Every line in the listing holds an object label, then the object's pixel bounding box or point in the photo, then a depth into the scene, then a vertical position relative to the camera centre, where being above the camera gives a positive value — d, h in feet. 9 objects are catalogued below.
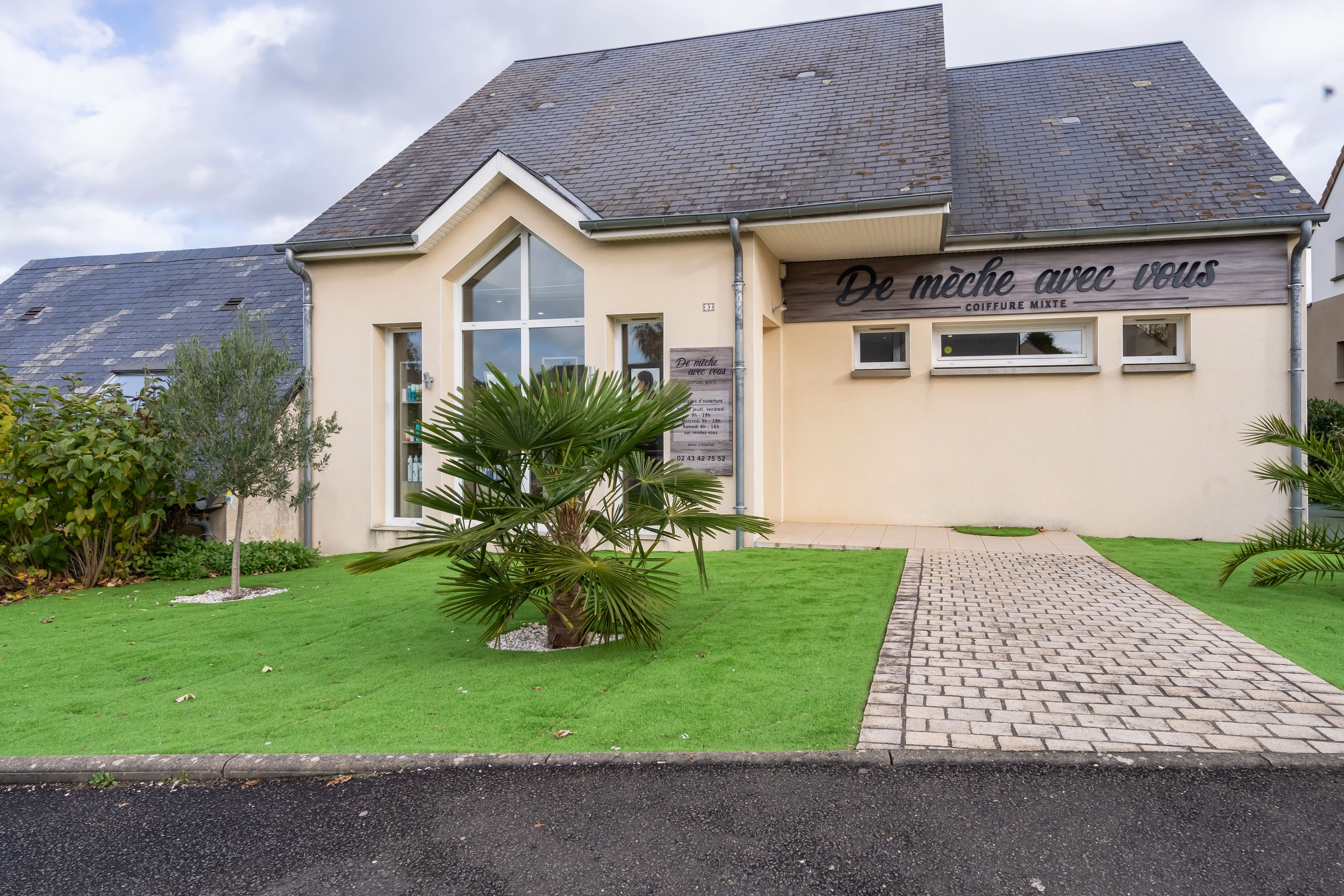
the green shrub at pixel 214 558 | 31.48 -3.94
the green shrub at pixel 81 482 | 29.19 -0.86
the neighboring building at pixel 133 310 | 44.24 +9.08
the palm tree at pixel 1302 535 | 21.77 -2.20
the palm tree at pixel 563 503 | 16.53 -1.01
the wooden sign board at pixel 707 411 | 32.40 +1.78
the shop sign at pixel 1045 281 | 33.17 +7.44
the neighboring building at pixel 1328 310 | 64.90 +11.70
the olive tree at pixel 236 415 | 26.30 +1.40
